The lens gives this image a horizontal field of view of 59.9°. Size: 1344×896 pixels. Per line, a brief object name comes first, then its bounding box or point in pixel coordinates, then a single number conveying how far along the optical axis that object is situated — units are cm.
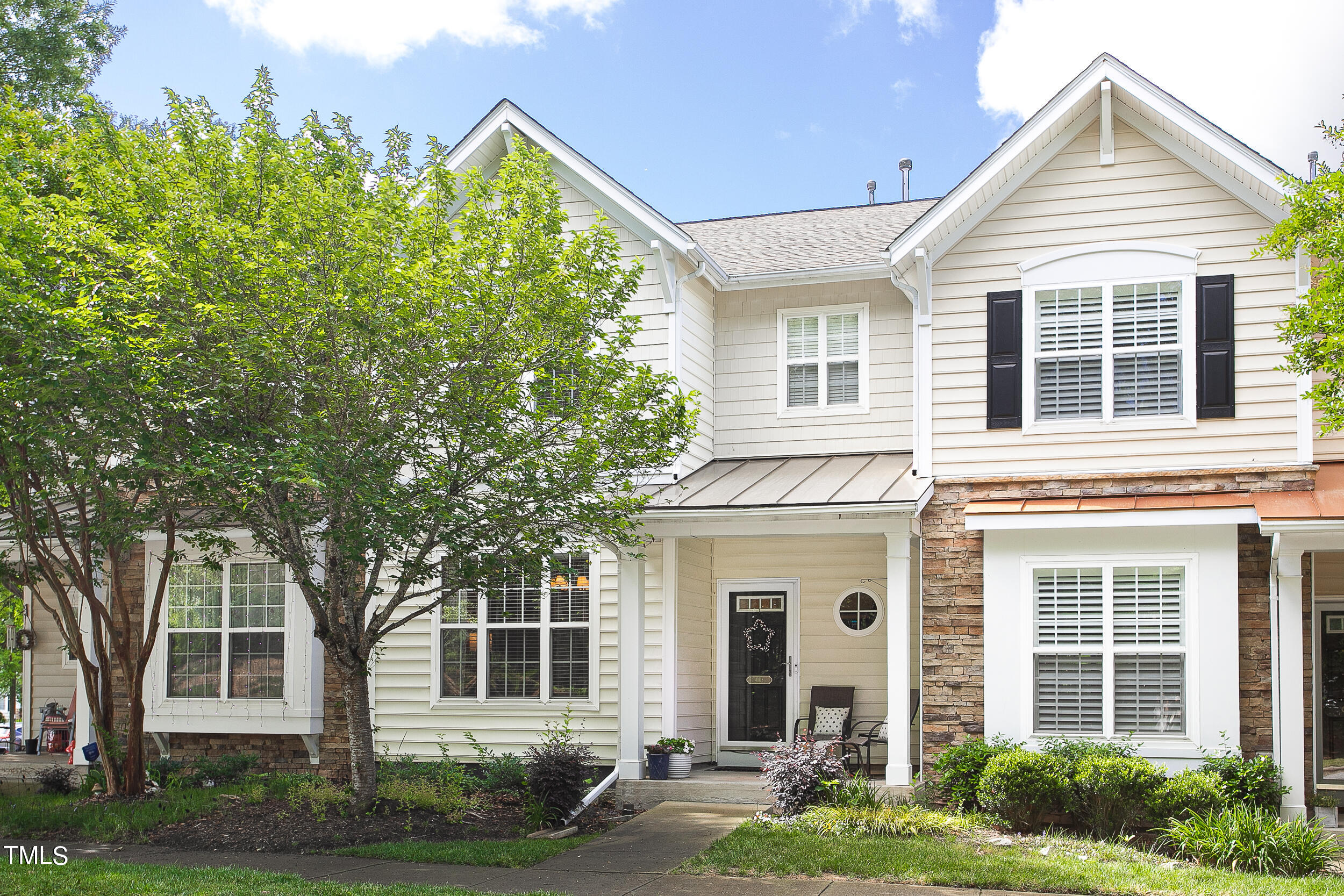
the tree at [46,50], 1828
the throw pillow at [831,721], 1323
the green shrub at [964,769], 1069
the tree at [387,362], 945
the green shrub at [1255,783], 1003
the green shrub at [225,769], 1319
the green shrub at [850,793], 1036
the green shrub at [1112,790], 999
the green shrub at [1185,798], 984
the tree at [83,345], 899
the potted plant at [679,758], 1212
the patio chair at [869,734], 1258
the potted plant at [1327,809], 1038
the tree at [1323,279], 881
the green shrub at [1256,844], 878
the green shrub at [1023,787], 1020
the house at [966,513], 1090
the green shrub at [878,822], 984
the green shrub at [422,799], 1084
